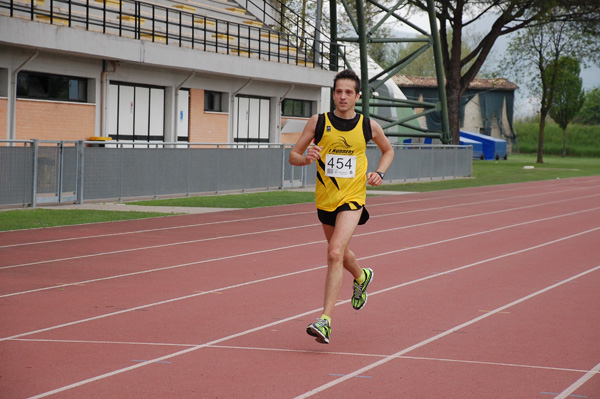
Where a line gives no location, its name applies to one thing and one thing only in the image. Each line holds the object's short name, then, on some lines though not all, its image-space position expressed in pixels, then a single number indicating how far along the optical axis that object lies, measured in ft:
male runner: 24.64
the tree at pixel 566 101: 274.07
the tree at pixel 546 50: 216.95
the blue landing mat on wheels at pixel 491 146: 238.07
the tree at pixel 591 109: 386.32
